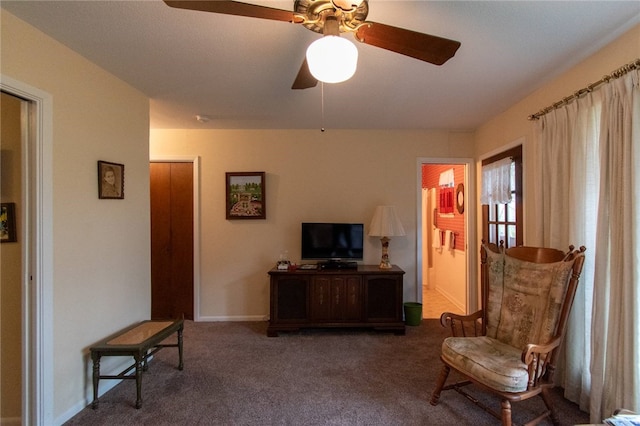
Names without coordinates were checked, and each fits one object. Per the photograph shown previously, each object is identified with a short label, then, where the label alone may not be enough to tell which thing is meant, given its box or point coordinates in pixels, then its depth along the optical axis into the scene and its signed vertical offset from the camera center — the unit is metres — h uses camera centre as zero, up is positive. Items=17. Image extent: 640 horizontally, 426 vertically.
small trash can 3.74 -1.26
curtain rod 1.76 +0.81
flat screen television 3.82 -0.38
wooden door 3.93 -0.40
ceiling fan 1.26 +0.84
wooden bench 2.14 -0.96
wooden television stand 3.46 -1.01
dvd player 3.58 -0.65
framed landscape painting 3.95 +0.20
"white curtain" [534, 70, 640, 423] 1.71 -0.15
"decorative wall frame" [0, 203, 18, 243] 1.97 -0.05
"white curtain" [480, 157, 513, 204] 3.13 +0.29
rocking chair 1.81 -0.81
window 2.99 -0.05
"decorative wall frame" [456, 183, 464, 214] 4.31 +0.17
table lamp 3.67 -0.20
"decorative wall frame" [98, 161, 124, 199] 2.34 +0.26
